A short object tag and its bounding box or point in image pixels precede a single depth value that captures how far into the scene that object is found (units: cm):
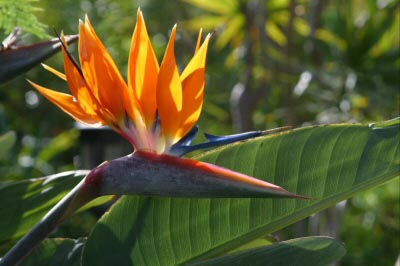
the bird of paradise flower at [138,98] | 186
